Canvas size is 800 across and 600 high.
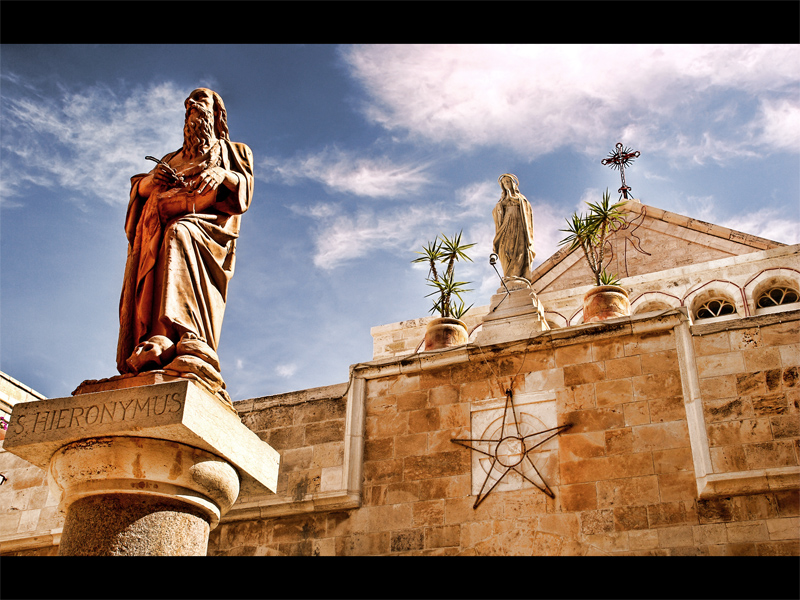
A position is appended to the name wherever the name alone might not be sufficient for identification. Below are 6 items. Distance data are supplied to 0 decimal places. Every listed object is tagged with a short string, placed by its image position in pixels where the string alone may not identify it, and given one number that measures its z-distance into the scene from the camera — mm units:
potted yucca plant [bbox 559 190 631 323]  8812
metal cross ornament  20719
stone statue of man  4949
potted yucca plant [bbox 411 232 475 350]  9188
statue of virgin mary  9891
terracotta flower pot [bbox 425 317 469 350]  9148
